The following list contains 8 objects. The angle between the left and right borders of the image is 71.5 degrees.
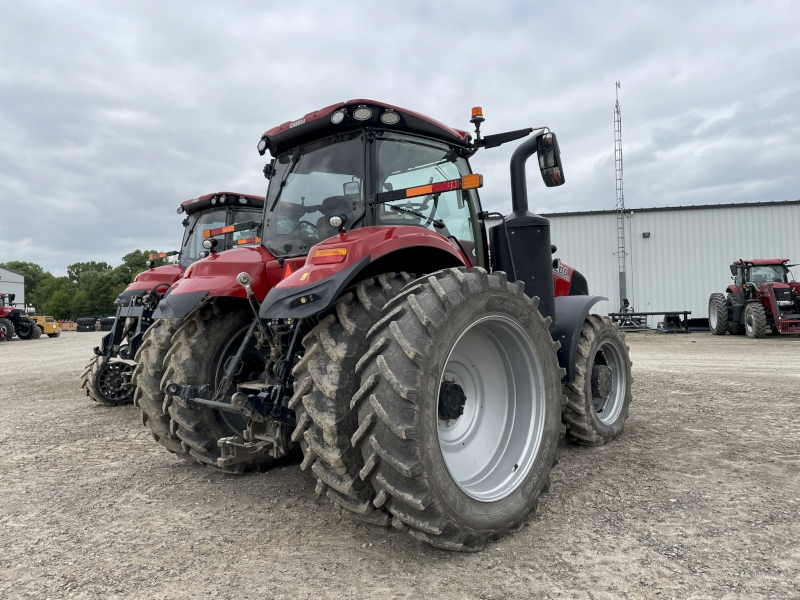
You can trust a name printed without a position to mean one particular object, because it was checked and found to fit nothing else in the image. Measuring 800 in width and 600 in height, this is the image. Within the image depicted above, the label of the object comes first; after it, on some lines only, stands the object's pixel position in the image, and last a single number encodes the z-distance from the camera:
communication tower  22.09
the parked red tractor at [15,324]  23.25
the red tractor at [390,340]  2.44
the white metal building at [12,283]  61.97
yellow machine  26.61
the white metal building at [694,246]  22.03
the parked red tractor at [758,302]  15.81
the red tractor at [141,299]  6.91
